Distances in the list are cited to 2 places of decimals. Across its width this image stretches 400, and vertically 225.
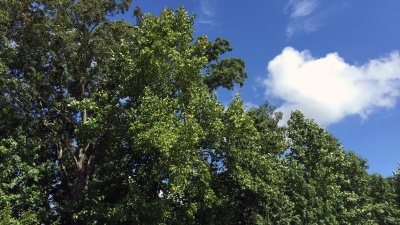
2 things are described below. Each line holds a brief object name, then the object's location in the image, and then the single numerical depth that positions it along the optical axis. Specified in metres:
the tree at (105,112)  18.11
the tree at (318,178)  26.78
